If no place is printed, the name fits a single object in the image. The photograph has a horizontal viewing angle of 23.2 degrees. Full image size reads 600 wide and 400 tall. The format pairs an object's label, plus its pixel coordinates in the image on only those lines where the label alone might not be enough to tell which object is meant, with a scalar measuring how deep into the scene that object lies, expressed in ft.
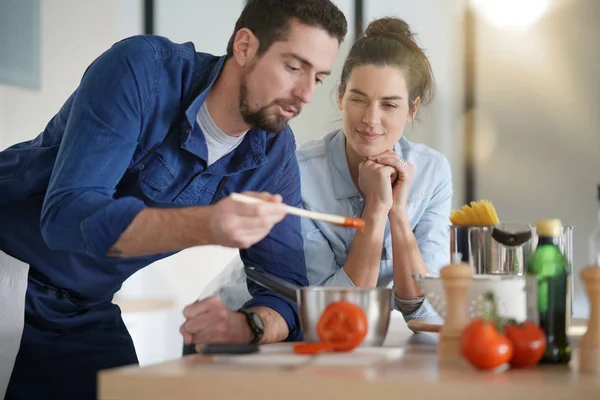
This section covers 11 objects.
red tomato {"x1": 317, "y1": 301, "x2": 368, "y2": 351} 8.26
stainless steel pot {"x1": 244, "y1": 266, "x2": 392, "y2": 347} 8.37
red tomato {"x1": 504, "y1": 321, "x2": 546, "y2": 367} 7.76
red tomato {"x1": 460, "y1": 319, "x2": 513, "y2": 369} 7.54
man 9.55
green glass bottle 8.10
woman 11.70
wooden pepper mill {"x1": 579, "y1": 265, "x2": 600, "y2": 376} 7.68
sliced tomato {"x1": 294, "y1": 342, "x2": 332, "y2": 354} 8.20
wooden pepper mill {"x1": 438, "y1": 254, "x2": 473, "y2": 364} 7.96
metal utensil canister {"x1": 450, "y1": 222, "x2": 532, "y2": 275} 9.83
